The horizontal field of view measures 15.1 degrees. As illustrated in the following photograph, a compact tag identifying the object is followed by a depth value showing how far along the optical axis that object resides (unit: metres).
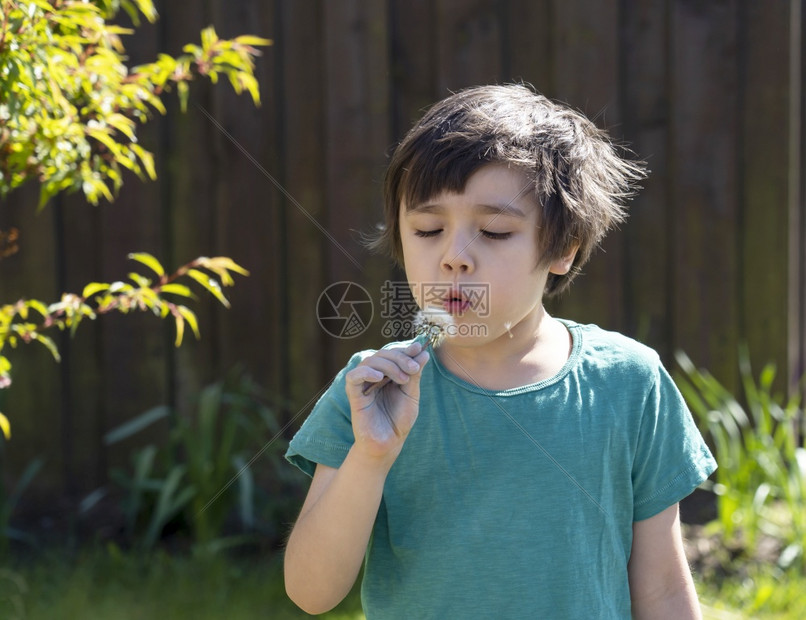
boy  2.40
